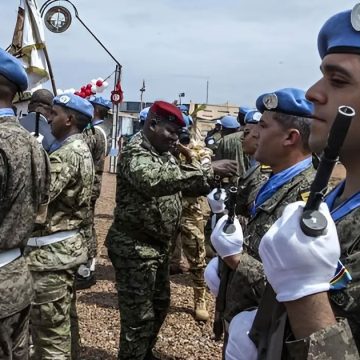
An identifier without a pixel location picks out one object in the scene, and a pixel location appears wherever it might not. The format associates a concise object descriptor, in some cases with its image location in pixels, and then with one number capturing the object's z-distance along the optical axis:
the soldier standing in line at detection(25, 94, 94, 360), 3.54
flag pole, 6.30
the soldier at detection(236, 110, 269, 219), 4.46
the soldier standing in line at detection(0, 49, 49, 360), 2.63
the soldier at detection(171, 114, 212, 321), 5.70
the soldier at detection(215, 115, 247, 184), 7.61
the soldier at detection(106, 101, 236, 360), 3.87
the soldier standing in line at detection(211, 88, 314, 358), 2.34
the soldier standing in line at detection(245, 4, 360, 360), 1.17
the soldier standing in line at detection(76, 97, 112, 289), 6.18
